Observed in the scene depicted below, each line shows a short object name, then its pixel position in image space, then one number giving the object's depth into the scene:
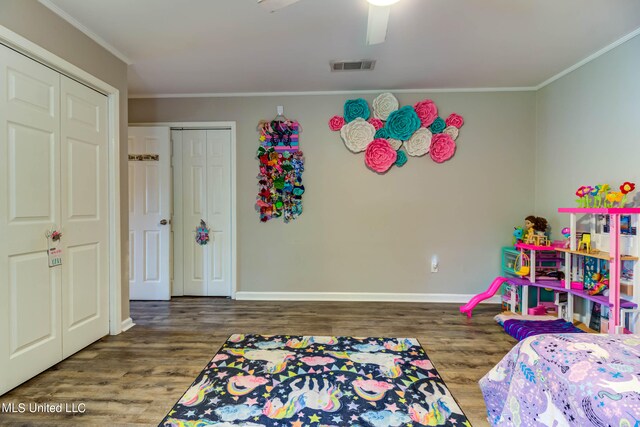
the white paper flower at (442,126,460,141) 3.33
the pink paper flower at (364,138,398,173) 3.33
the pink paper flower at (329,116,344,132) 3.38
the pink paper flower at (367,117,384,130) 3.35
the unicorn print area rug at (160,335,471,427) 1.55
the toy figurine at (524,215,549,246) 2.88
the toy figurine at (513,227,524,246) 3.10
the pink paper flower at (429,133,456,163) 3.31
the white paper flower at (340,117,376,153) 3.34
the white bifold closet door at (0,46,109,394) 1.74
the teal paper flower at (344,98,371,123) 3.31
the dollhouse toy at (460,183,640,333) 2.16
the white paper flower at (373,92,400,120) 3.30
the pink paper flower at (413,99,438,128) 3.30
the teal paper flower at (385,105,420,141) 3.28
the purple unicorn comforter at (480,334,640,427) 0.91
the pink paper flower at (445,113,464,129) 3.31
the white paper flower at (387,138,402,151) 3.35
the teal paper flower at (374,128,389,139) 3.34
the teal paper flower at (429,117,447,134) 3.32
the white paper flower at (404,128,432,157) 3.32
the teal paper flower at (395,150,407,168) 3.36
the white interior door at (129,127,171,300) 3.45
